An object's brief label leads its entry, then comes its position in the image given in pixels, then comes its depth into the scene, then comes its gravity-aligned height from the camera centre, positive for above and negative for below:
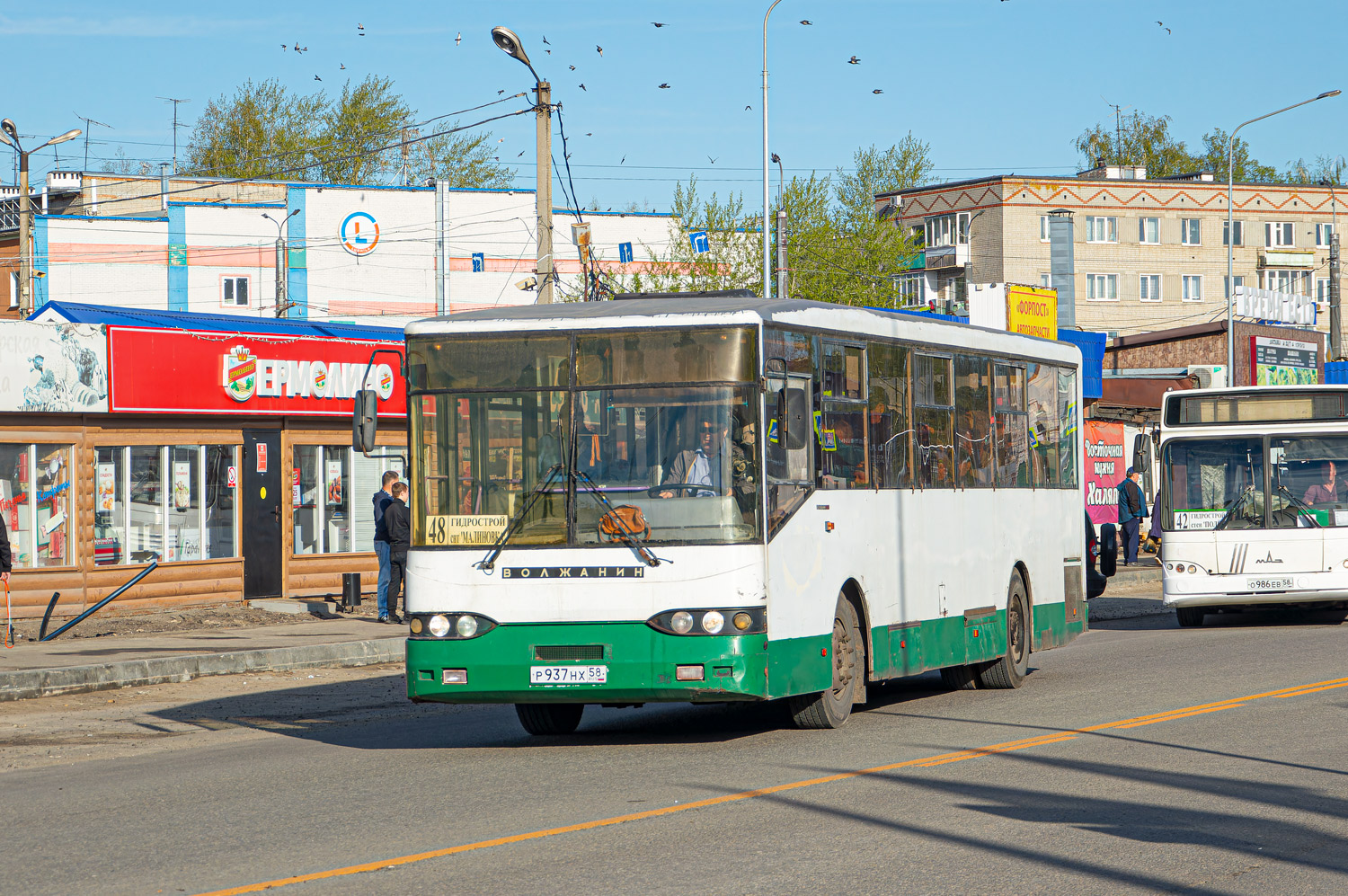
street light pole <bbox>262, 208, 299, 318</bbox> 64.04 +8.18
